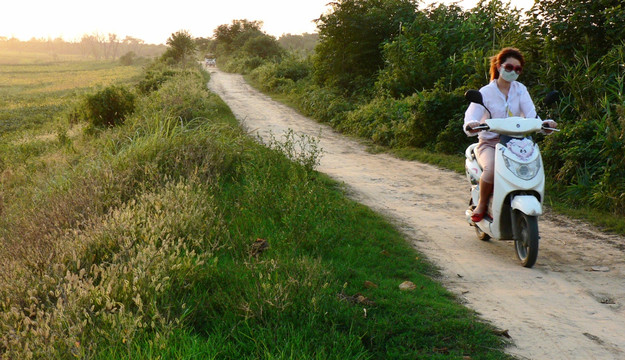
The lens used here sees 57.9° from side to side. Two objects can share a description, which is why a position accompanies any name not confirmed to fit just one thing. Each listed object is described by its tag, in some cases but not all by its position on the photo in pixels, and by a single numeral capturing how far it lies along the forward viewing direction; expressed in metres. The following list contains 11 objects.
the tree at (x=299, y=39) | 94.01
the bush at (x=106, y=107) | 16.42
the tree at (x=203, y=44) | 77.84
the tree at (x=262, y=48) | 50.69
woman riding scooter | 6.06
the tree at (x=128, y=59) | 92.81
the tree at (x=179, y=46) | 50.78
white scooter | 5.59
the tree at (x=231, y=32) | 63.25
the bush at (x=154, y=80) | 27.86
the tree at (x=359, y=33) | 21.16
